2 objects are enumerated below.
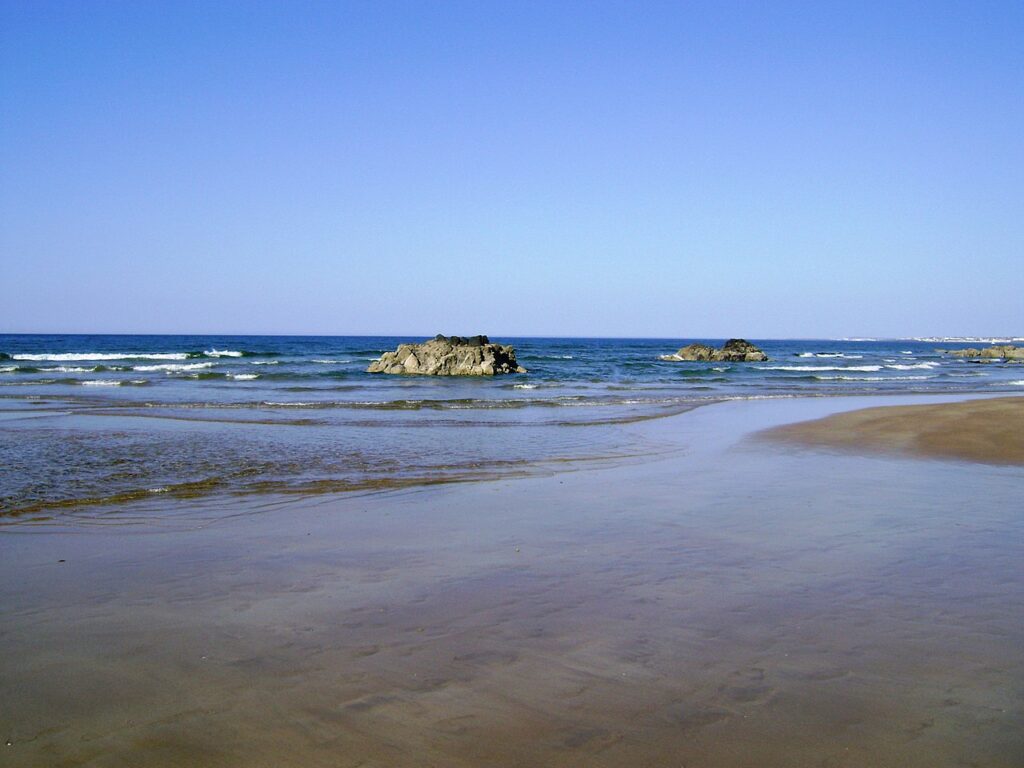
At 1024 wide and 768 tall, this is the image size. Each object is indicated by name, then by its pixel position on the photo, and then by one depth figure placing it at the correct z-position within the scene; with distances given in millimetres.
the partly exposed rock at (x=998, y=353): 66250
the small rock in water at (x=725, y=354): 64312
